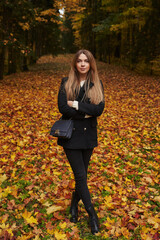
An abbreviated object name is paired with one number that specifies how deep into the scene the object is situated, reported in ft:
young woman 8.34
